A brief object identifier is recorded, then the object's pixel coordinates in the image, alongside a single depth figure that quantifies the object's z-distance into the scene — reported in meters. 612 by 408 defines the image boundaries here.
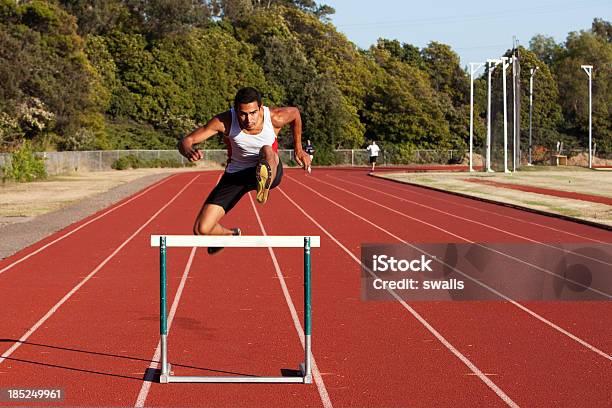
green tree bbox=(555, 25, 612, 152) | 88.50
